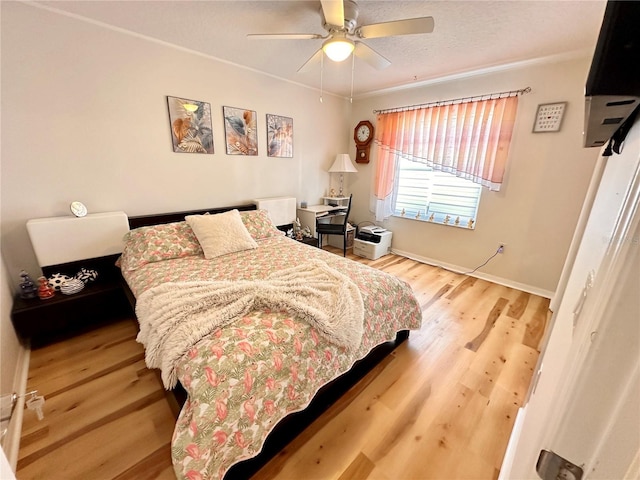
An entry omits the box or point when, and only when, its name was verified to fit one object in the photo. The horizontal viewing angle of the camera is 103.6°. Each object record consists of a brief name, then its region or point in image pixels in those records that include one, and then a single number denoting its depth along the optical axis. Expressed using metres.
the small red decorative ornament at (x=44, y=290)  1.91
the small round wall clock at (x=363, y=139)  3.95
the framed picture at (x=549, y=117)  2.46
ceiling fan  1.52
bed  1.02
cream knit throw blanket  1.22
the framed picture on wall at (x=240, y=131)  2.88
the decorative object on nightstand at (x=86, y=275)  2.13
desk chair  3.65
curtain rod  2.65
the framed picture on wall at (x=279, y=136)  3.27
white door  0.28
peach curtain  2.82
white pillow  2.28
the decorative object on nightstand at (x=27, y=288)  1.89
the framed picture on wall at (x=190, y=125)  2.52
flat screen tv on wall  0.28
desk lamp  3.90
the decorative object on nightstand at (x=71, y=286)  2.00
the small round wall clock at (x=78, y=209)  2.08
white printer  3.80
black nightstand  1.83
